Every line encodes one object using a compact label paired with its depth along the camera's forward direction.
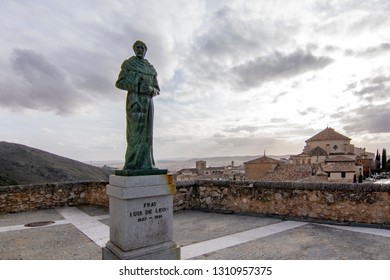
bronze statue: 4.44
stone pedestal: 3.97
